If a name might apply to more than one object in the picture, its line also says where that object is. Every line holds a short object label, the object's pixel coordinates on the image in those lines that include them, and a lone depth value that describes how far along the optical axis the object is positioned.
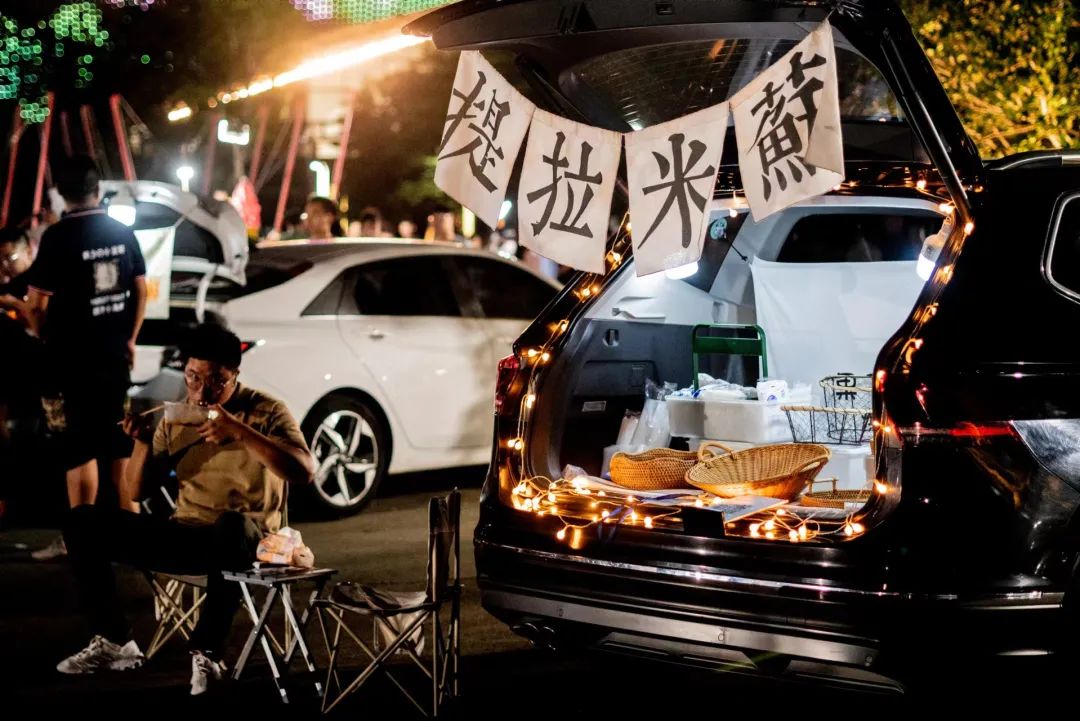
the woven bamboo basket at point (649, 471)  5.22
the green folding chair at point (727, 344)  6.28
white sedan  8.38
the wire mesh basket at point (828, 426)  5.93
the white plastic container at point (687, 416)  6.00
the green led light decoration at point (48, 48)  24.86
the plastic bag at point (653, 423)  5.87
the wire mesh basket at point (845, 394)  6.08
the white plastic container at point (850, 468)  5.70
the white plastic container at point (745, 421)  5.95
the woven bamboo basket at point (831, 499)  4.86
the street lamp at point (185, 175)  15.60
